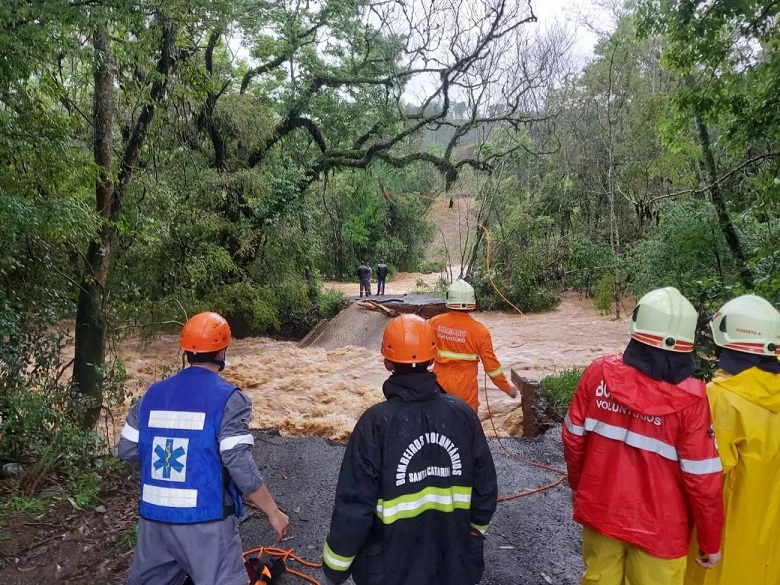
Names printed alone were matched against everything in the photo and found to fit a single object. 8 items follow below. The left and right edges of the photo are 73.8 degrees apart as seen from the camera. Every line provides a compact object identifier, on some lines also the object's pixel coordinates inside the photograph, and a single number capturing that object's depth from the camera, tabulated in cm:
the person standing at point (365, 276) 2052
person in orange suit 445
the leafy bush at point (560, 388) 660
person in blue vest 232
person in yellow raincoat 226
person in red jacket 211
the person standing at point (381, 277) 2117
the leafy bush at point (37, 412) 459
